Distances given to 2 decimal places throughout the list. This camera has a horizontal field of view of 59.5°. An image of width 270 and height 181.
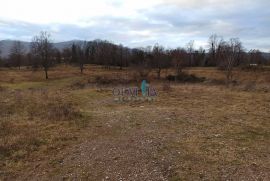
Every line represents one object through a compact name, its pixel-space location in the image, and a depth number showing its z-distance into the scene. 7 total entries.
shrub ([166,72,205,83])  33.27
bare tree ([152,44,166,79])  37.22
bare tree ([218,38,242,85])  26.81
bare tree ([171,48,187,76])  35.69
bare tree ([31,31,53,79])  35.81
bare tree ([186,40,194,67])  55.50
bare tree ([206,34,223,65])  55.88
